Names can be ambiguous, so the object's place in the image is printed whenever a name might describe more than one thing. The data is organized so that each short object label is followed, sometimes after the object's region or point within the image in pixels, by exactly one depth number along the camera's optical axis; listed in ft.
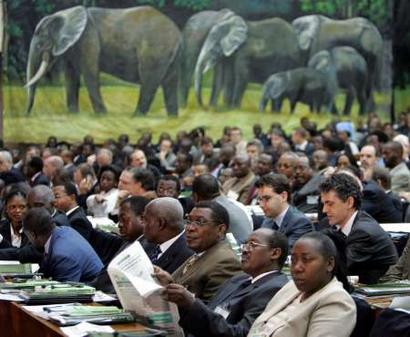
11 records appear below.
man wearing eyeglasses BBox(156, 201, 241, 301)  42.17
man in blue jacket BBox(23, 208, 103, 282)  51.97
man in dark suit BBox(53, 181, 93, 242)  61.32
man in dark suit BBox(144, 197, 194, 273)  46.08
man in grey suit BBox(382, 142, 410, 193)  86.96
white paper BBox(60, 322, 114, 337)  36.67
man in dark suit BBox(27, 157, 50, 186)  97.96
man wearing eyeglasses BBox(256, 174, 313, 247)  57.52
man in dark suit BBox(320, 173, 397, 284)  46.91
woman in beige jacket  34.43
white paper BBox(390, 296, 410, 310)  34.84
